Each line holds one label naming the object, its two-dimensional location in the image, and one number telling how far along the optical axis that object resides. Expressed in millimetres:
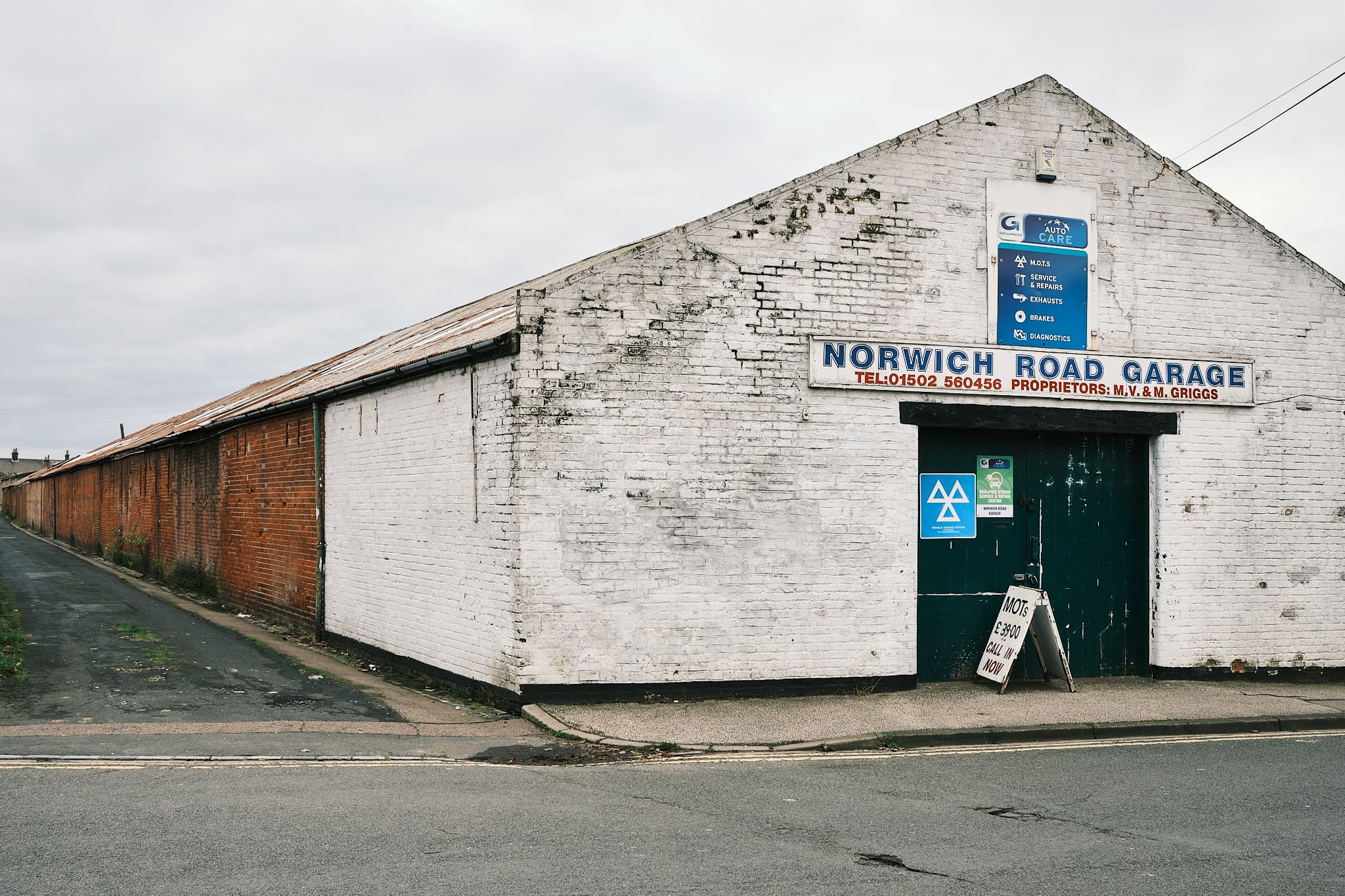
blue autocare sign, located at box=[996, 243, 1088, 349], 10945
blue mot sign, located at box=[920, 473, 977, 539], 10930
